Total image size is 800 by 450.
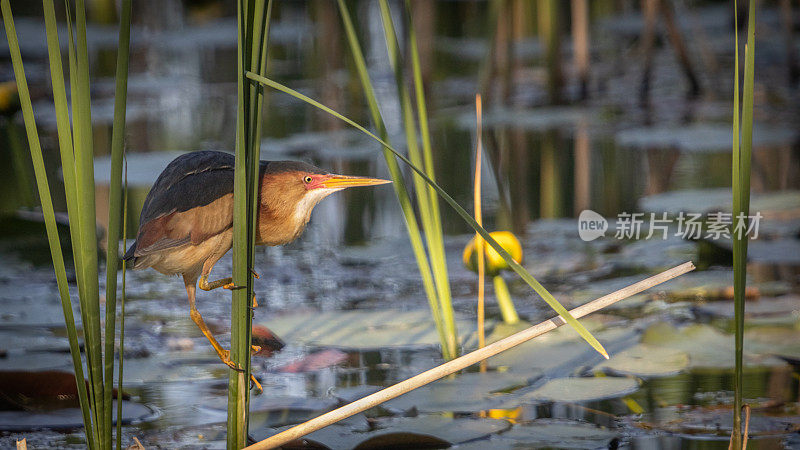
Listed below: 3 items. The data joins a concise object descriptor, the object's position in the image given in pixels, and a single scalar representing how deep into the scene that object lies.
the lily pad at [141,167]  8.85
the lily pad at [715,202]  7.36
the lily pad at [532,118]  11.70
